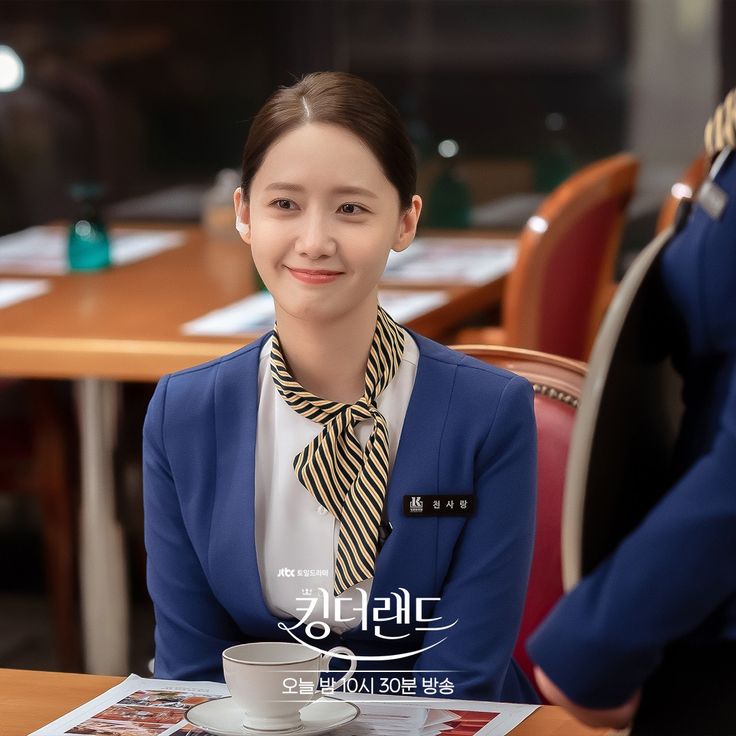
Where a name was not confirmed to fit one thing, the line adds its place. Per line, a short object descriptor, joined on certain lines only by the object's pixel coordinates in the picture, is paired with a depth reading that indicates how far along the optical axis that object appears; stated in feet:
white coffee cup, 6.61
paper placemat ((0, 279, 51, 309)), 18.74
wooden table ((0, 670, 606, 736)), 7.03
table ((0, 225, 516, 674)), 15.84
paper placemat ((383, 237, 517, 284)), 19.47
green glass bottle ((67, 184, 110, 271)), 20.65
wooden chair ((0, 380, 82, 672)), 18.48
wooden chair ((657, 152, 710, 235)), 18.35
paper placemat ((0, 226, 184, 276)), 21.38
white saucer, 6.62
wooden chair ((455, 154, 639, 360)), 17.35
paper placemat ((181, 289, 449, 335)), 16.39
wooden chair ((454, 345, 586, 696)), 9.41
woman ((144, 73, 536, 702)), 7.58
